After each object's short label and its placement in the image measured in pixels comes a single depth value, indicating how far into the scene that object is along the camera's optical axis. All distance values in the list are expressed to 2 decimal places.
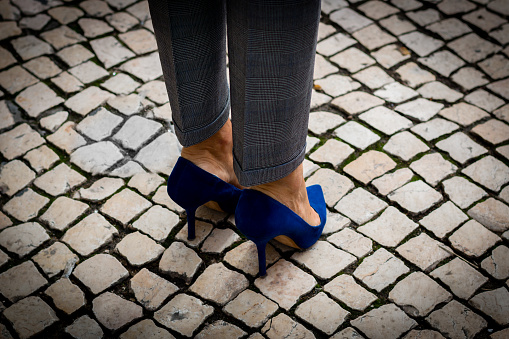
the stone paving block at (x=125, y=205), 2.61
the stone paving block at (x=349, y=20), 3.84
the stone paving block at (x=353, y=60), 3.52
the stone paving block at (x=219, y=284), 2.23
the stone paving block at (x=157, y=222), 2.52
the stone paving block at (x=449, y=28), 3.73
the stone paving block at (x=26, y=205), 2.60
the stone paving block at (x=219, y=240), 2.44
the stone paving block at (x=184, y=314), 2.11
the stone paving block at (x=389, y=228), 2.46
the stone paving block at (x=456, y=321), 2.06
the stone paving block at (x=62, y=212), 2.56
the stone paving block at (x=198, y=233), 2.47
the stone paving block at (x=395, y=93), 3.27
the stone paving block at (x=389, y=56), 3.54
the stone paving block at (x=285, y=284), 2.22
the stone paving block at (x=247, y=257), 2.35
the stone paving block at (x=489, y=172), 2.72
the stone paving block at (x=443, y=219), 2.50
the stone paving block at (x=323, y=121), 3.07
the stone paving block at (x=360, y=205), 2.58
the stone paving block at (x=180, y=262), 2.33
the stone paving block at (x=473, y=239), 2.40
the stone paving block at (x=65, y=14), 3.88
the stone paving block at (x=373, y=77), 3.39
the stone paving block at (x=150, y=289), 2.21
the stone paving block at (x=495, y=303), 2.12
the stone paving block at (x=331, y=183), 2.68
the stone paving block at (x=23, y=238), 2.43
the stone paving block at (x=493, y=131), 2.97
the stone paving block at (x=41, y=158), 2.86
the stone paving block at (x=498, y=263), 2.29
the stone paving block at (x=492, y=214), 2.51
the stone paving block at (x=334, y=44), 3.64
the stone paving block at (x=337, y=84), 3.33
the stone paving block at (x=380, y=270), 2.27
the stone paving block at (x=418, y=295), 2.16
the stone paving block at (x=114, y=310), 2.13
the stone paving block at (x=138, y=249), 2.39
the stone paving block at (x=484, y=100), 3.18
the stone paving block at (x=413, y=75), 3.39
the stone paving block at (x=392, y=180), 2.71
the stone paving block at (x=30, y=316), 2.09
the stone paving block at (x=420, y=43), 3.62
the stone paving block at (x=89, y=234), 2.45
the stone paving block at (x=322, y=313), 2.11
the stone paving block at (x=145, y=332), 2.08
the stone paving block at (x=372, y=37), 3.69
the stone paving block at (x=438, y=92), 3.26
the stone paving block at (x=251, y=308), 2.14
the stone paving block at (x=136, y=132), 3.00
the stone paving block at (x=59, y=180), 2.74
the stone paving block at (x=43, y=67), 3.44
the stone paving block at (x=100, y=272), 2.29
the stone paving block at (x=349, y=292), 2.19
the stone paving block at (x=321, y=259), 2.33
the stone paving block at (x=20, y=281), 2.23
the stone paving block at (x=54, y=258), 2.34
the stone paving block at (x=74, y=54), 3.54
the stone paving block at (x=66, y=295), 2.18
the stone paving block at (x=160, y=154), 2.87
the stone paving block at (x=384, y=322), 2.07
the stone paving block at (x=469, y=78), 3.34
